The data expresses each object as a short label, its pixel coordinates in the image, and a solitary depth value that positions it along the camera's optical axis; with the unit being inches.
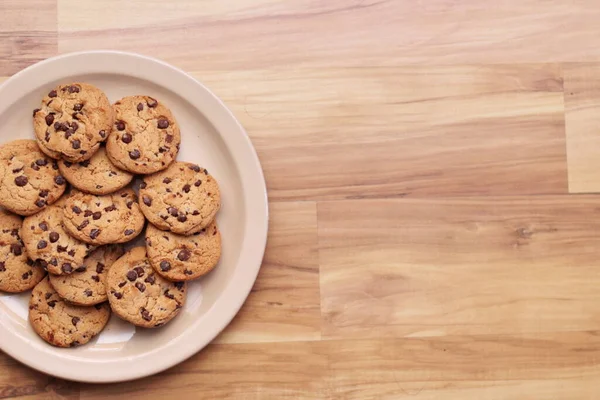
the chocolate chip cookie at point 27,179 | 37.8
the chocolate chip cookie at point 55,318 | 38.4
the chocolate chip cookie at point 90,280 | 38.0
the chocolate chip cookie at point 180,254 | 38.1
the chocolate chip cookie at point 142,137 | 38.0
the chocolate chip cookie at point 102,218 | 37.6
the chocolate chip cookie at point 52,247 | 37.7
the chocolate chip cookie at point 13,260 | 38.1
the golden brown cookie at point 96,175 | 37.9
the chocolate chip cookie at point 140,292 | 38.0
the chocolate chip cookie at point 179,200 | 38.0
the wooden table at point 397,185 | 39.8
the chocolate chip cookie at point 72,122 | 37.5
